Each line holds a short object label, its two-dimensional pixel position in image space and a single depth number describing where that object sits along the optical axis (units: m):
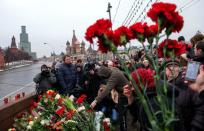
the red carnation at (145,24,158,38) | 1.16
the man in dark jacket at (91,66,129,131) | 2.67
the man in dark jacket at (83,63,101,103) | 4.36
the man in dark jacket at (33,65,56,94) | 3.97
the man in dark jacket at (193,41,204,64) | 1.60
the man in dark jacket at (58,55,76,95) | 4.03
